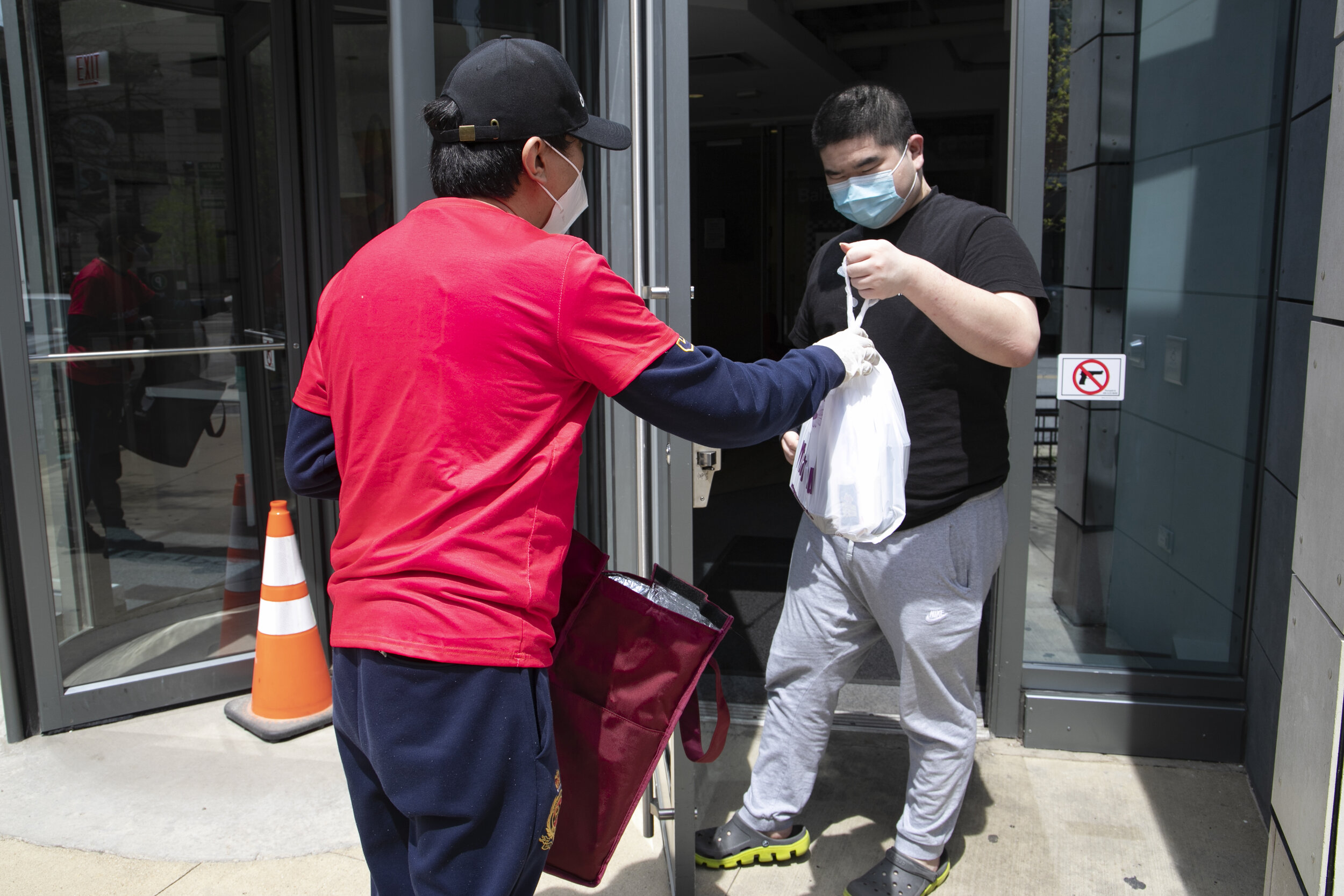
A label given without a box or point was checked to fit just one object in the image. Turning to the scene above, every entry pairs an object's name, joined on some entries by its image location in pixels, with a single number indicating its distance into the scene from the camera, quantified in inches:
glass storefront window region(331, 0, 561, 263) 134.1
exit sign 127.8
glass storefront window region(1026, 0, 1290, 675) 114.7
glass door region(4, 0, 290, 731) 128.7
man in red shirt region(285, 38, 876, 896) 54.7
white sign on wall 121.4
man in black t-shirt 88.0
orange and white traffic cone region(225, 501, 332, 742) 134.2
